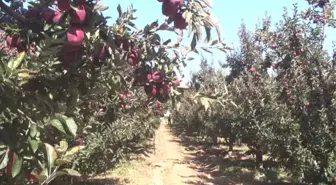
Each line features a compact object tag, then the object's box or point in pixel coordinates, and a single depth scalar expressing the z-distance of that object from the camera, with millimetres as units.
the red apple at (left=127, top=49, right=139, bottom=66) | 2645
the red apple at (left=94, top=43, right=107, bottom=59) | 2314
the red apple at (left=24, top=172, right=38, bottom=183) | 1819
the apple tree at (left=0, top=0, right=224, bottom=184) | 1680
